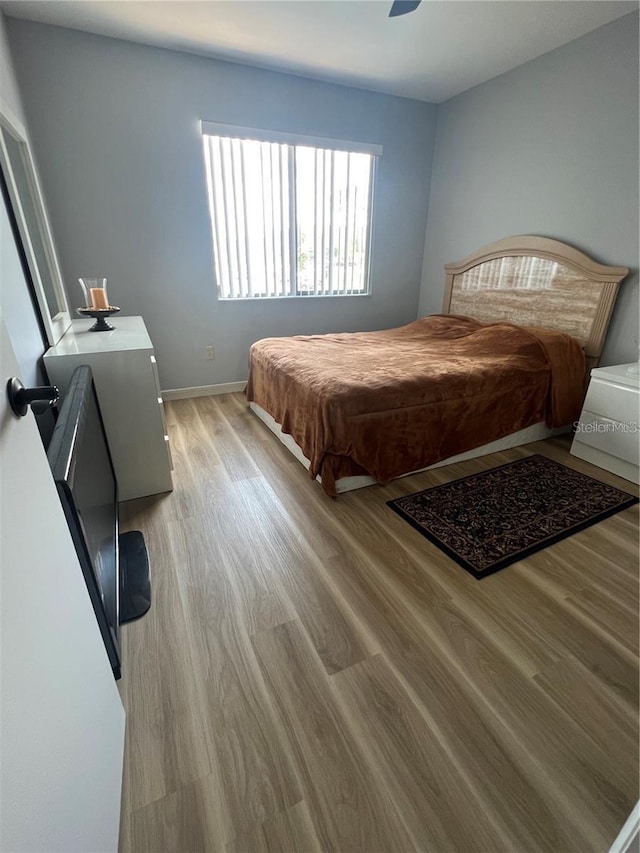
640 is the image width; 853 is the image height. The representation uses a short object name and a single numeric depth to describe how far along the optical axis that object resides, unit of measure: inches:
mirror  63.8
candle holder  88.0
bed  84.0
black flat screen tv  38.3
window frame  119.2
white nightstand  88.1
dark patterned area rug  70.4
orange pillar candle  88.8
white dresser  71.6
